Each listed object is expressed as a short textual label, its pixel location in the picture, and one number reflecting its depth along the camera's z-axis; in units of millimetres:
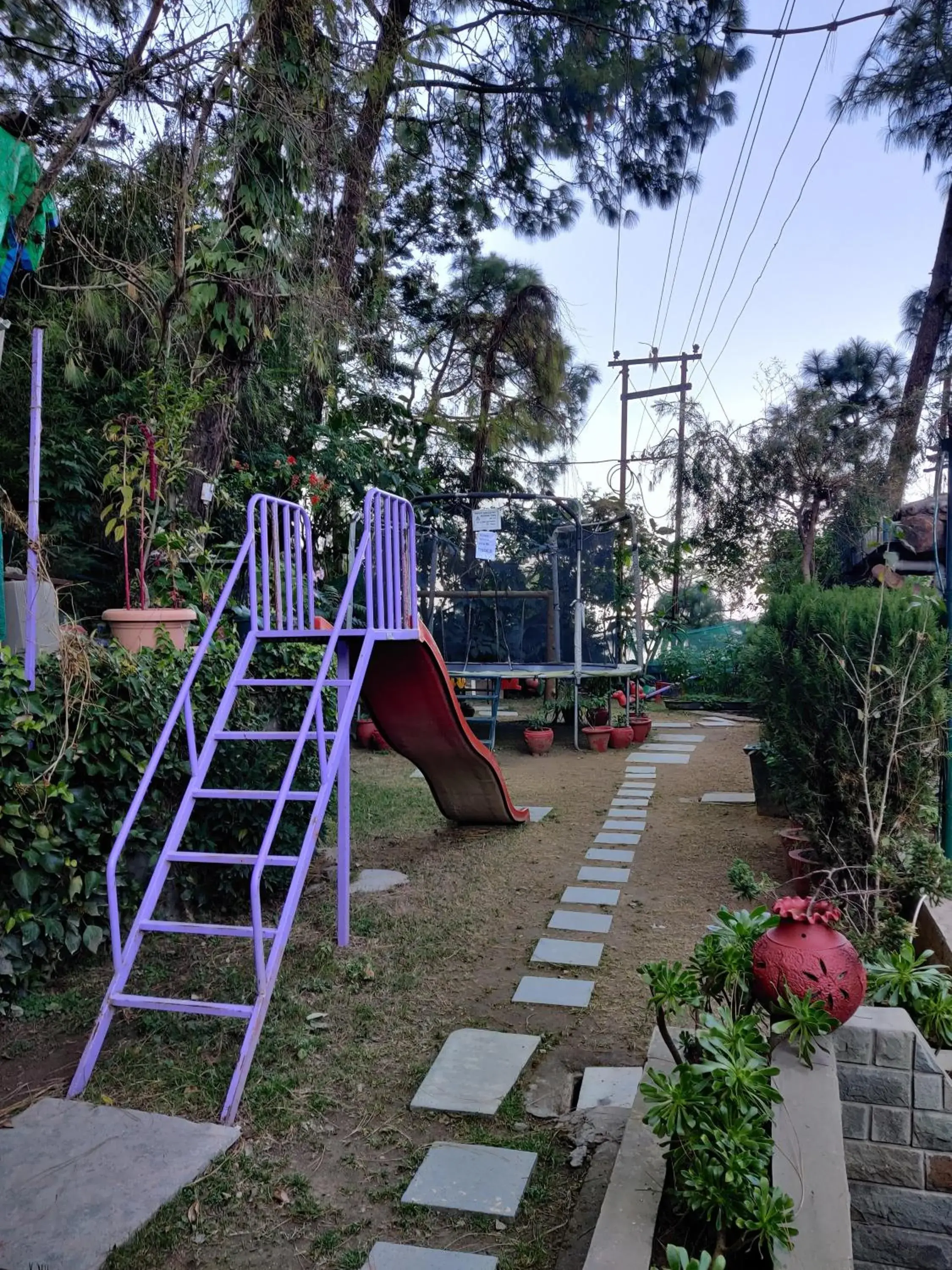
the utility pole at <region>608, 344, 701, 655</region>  15430
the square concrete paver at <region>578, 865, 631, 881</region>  4598
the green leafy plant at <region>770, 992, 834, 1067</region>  1747
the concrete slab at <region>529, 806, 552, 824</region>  5953
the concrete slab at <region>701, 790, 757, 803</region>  6348
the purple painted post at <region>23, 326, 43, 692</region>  2861
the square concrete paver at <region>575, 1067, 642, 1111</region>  2432
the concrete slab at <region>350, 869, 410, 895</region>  4340
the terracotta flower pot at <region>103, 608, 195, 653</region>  3871
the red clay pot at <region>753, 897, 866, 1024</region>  1815
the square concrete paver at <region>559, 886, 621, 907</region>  4223
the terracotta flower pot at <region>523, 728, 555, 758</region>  8602
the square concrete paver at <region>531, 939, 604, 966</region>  3482
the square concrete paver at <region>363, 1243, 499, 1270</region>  1782
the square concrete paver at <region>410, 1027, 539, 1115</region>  2432
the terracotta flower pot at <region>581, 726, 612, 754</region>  8695
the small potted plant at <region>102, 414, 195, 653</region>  3900
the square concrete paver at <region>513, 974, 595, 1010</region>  3117
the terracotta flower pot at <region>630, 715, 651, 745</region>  9266
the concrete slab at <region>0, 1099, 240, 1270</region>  1806
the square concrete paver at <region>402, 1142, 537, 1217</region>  1987
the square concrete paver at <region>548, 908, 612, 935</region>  3836
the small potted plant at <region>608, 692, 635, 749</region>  8828
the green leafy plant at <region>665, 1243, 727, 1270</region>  1389
